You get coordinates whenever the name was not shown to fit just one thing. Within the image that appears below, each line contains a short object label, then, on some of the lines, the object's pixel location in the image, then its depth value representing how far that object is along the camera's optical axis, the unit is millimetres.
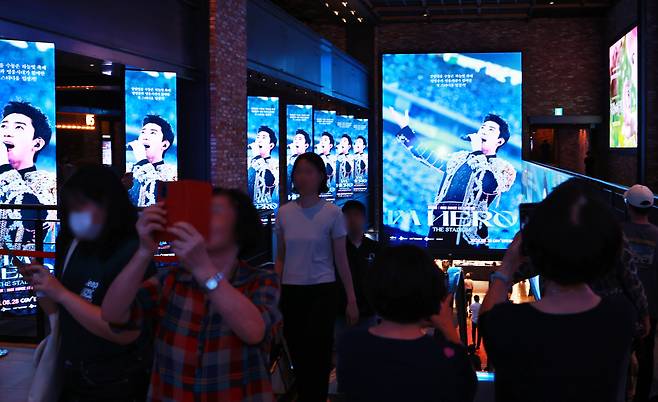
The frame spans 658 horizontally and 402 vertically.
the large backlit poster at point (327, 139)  18906
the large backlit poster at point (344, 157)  20734
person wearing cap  4367
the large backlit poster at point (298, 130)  16859
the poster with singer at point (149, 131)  9477
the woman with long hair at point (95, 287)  2172
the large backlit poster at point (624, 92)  18938
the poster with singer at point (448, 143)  23672
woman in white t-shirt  4266
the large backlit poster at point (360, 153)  22734
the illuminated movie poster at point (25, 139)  7266
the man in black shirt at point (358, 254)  4893
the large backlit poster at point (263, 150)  13070
